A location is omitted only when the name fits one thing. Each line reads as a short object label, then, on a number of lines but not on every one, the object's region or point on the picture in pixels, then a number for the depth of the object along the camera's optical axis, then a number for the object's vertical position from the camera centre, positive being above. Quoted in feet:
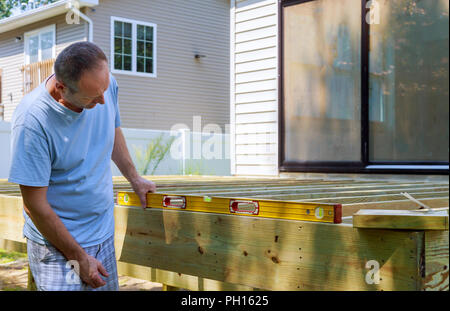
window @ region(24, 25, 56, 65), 51.88 +11.72
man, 7.61 -0.14
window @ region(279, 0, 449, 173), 19.03 +3.00
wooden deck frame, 7.11 -1.42
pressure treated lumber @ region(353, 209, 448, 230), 6.82 -0.76
